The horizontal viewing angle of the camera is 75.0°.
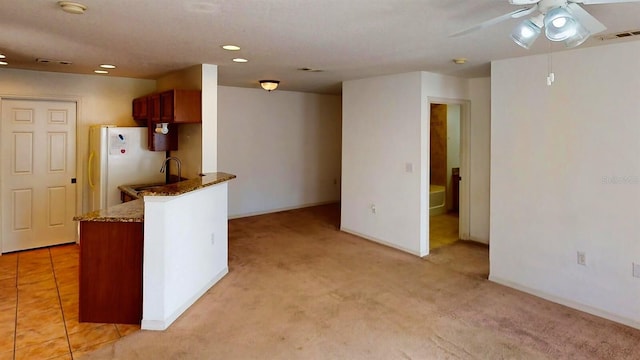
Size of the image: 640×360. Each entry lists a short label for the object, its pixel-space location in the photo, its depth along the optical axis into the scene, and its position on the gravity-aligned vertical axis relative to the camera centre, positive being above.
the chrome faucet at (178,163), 5.30 +0.17
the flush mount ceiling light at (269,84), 5.88 +1.32
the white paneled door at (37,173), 5.16 +0.04
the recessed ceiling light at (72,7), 2.49 +1.04
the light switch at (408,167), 5.21 +0.14
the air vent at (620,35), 3.01 +1.07
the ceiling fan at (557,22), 1.92 +0.77
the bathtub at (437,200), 7.57 -0.41
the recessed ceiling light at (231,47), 3.67 +1.16
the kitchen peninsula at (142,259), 3.19 -0.66
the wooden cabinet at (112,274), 3.29 -0.78
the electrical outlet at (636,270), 3.32 -0.73
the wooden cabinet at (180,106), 4.54 +0.79
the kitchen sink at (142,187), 4.98 -0.13
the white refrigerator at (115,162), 5.17 +0.19
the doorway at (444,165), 7.60 +0.25
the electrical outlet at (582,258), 3.63 -0.69
